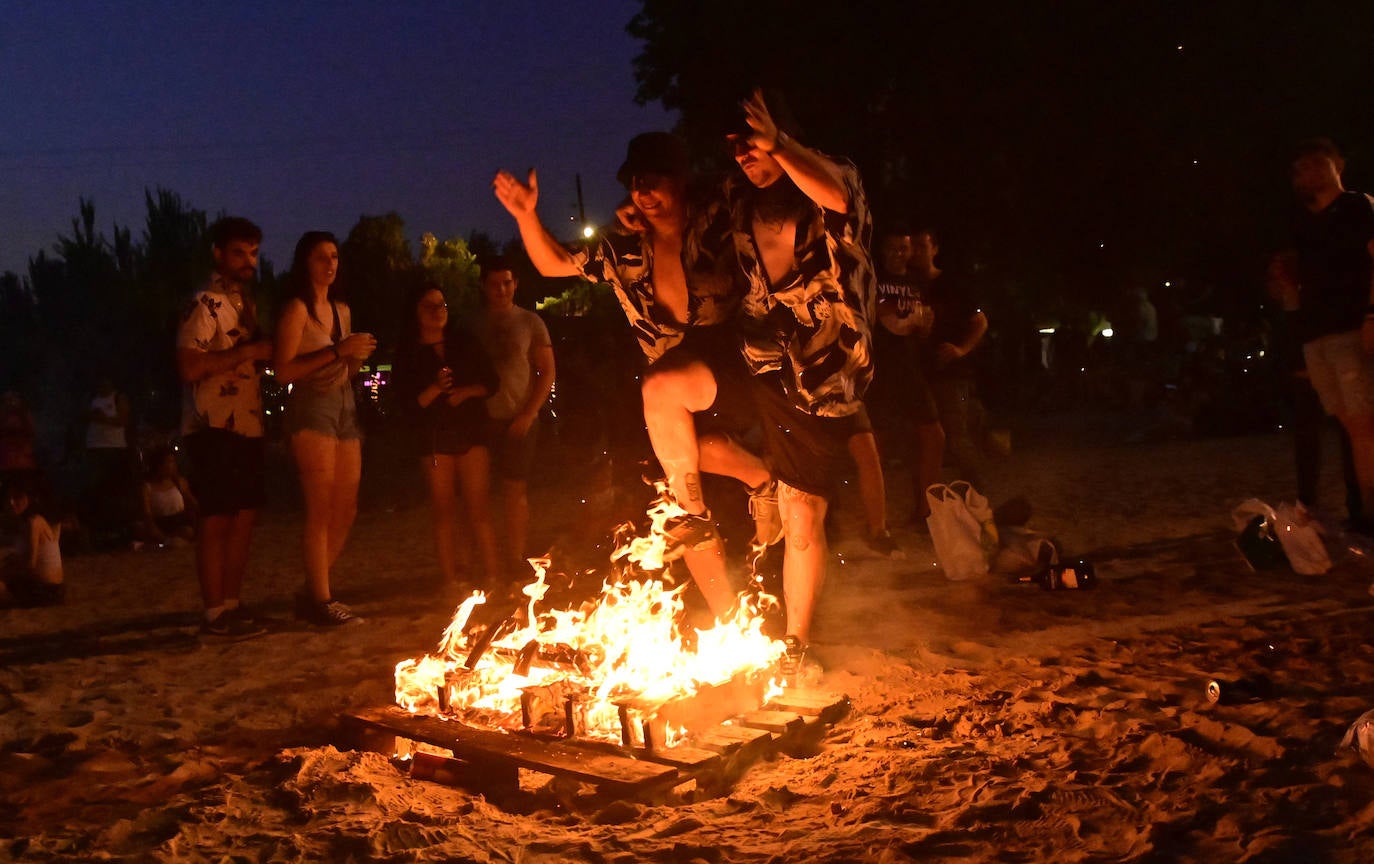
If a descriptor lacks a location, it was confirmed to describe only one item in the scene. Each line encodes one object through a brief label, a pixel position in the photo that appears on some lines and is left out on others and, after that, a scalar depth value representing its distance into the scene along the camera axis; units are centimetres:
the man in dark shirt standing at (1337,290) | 564
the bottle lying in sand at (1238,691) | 352
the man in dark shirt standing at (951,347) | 721
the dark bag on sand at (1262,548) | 591
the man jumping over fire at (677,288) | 419
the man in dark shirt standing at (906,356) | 700
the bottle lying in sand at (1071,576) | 580
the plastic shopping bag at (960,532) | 621
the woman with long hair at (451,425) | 655
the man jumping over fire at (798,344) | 409
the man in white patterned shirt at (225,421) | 573
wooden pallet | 321
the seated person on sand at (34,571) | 733
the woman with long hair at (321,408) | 581
